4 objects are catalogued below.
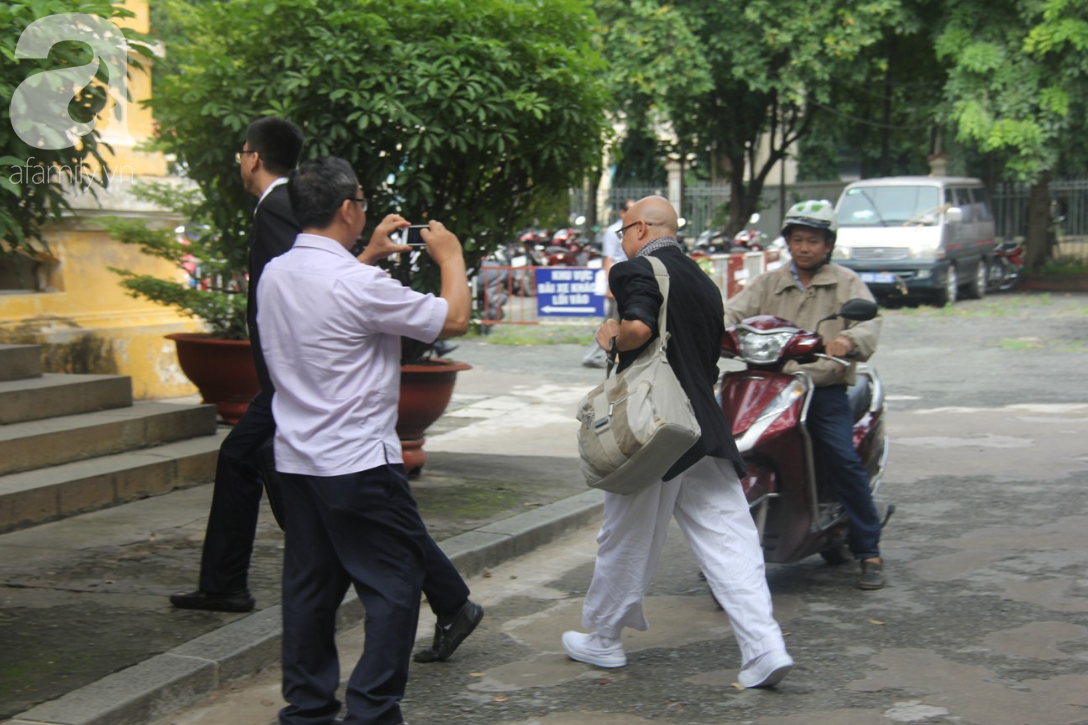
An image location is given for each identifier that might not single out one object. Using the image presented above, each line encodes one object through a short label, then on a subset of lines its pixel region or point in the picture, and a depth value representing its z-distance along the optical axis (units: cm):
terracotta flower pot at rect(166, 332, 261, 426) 784
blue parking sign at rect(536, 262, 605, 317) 1881
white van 2059
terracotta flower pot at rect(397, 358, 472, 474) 730
